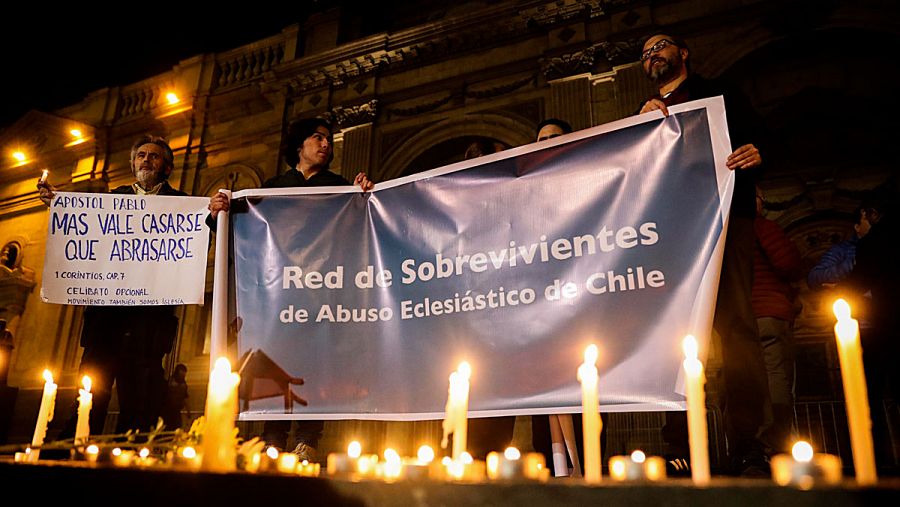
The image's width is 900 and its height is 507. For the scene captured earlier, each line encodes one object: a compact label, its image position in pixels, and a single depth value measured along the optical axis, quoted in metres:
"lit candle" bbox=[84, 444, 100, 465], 1.49
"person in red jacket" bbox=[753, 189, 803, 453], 3.71
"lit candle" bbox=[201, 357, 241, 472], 1.11
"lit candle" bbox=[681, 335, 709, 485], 1.08
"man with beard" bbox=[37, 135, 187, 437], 3.83
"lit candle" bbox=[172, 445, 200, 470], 1.40
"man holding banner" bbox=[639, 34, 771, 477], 2.76
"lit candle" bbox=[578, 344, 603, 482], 1.15
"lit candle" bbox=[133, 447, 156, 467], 1.27
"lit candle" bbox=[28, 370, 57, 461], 2.02
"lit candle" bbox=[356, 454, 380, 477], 1.31
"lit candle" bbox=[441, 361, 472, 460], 1.43
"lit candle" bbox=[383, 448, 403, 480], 1.23
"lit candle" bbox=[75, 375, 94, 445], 1.99
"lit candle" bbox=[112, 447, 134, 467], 1.41
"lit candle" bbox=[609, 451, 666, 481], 1.05
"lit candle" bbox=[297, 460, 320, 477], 1.61
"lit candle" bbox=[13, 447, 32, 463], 1.71
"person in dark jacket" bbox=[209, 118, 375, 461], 3.75
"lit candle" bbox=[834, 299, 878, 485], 0.92
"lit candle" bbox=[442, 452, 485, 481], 1.10
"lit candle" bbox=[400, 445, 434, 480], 1.12
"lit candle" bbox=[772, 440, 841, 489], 0.86
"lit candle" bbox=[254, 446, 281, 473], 1.44
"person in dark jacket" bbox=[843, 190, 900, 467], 4.07
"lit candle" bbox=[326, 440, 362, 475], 1.25
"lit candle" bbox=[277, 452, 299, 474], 1.42
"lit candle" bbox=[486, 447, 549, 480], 1.07
